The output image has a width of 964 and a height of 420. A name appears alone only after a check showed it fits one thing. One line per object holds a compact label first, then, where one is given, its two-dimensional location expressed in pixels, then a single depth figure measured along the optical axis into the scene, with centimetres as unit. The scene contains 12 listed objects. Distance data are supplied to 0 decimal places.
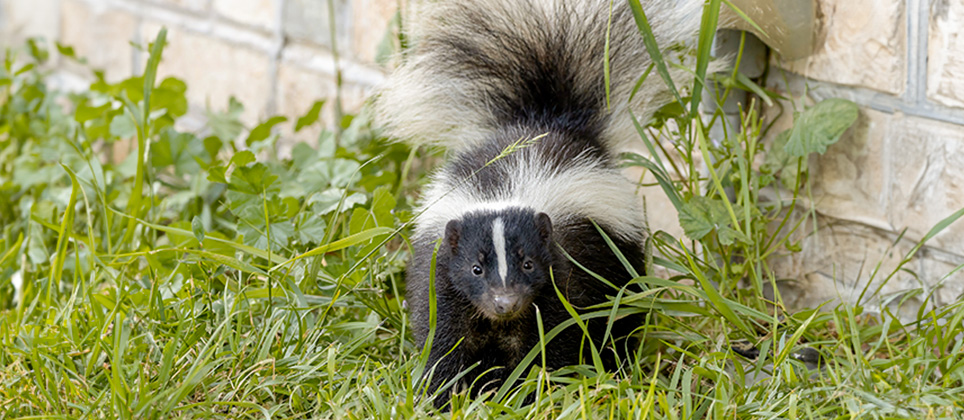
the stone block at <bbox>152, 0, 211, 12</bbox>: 542
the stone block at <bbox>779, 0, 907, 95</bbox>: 290
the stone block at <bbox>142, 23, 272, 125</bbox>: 518
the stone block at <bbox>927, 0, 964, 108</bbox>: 274
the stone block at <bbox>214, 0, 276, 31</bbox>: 497
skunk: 260
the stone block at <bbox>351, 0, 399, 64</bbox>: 439
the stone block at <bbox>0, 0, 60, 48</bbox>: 664
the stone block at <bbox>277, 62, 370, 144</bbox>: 467
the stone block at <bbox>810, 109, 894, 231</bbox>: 303
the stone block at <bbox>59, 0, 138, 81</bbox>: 601
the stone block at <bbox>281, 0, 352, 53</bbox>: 462
